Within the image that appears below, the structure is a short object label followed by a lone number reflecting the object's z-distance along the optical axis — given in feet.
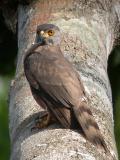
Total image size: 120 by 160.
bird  30.78
